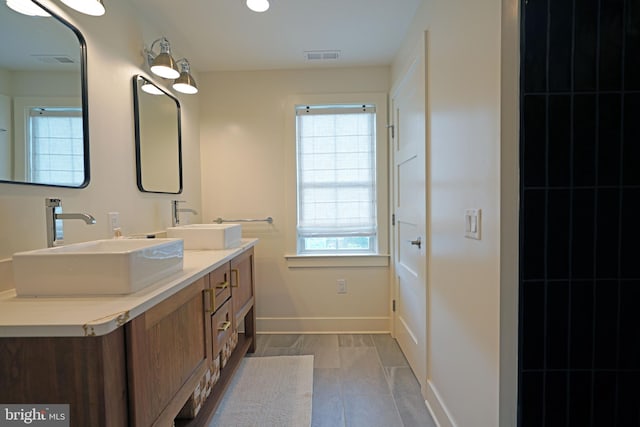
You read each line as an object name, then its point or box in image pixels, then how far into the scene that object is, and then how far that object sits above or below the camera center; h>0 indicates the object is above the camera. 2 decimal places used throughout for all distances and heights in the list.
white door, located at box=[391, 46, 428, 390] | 1.80 -0.08
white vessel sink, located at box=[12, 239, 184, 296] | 0.92 -0.20
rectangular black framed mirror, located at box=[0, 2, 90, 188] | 1.08 +0.42
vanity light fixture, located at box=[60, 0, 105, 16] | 1.17 +0.79
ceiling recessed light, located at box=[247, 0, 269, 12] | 1.68 +1.11
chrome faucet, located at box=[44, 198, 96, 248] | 1.20 -0.04
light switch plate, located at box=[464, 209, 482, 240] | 1.15 -0.08
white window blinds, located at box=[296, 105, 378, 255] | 2.65 +0.26
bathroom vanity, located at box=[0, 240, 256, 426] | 0.76 -0.40
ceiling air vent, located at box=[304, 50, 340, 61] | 2.34 +1.16
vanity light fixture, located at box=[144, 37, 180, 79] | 1.73 +0.81
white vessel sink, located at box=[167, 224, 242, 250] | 1.83 -0.19
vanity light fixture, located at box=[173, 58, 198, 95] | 1.97 +0.80
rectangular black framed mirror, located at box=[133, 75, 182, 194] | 1.79 +0.44
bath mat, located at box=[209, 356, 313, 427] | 1.63 -1.13
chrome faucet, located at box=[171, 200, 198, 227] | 2.12 -0.05
